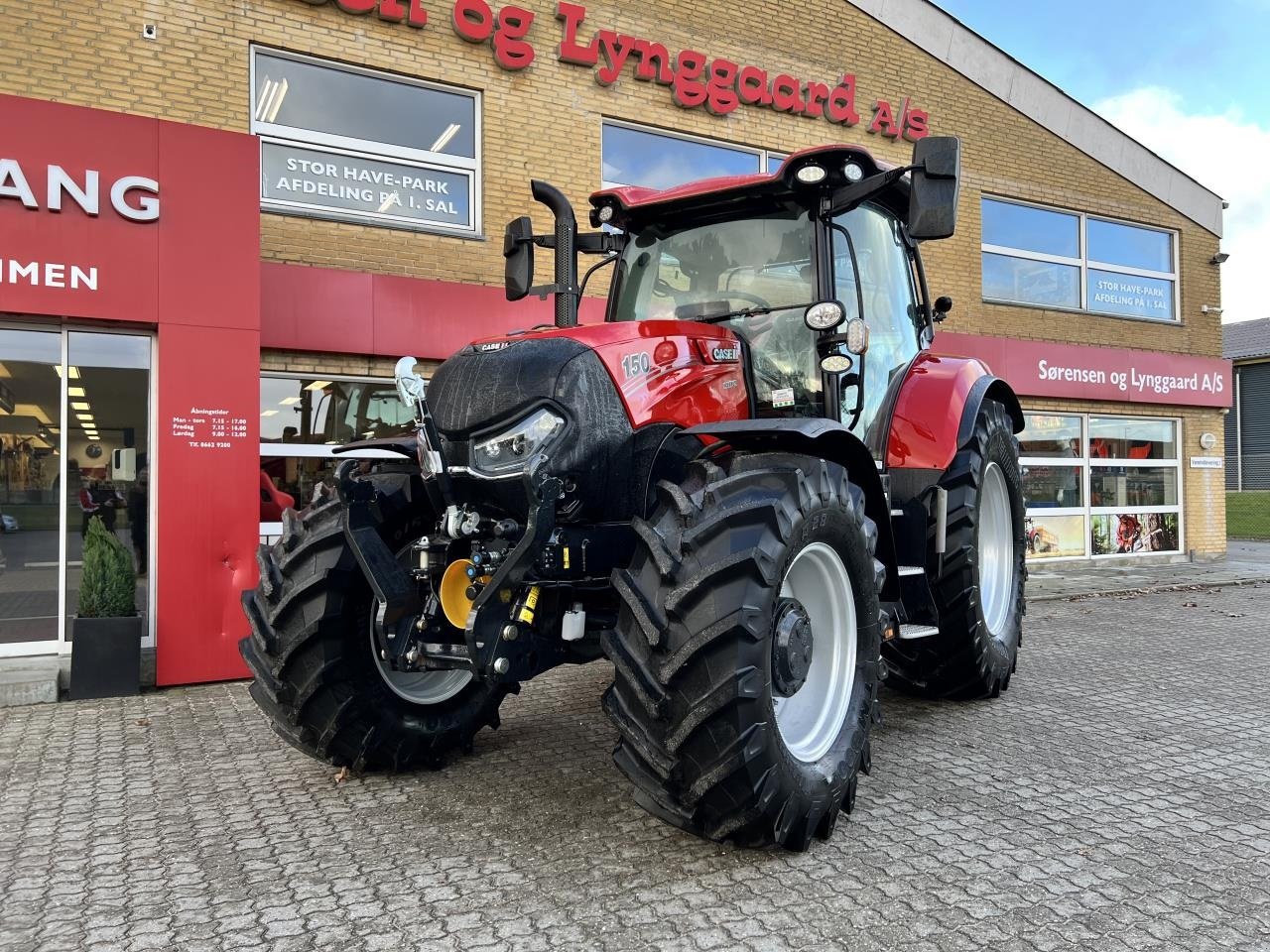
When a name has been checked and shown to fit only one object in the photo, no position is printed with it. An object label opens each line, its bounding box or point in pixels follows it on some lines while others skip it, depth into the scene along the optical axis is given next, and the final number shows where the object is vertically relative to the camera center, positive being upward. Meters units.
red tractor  3.15 -0.14
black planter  6.27 -1.09
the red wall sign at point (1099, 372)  12.59 +1.60
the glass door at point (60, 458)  6.75 +0.22
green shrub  6.37 -0.61
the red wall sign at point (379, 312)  7.89 +1.50
